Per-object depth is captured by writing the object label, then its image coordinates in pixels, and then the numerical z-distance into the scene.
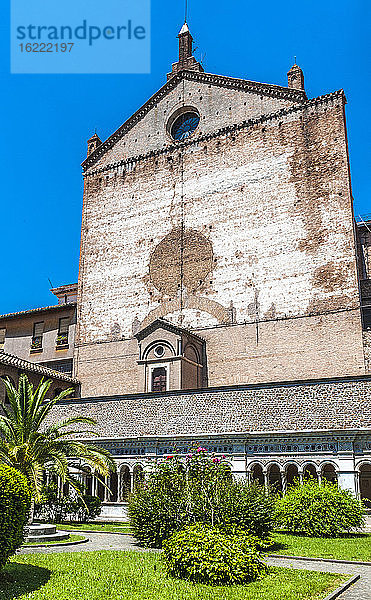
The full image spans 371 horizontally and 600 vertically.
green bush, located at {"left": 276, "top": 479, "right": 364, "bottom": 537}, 17.36
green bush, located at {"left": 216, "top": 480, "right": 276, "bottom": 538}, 14.52
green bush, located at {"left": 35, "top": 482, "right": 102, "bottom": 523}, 22.45
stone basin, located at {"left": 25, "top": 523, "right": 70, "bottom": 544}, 15.81
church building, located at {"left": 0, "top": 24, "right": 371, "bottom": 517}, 22.73
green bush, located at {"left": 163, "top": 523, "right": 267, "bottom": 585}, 10.44
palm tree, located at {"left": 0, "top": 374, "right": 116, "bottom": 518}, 19.92
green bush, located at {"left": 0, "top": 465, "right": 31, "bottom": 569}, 9.72
